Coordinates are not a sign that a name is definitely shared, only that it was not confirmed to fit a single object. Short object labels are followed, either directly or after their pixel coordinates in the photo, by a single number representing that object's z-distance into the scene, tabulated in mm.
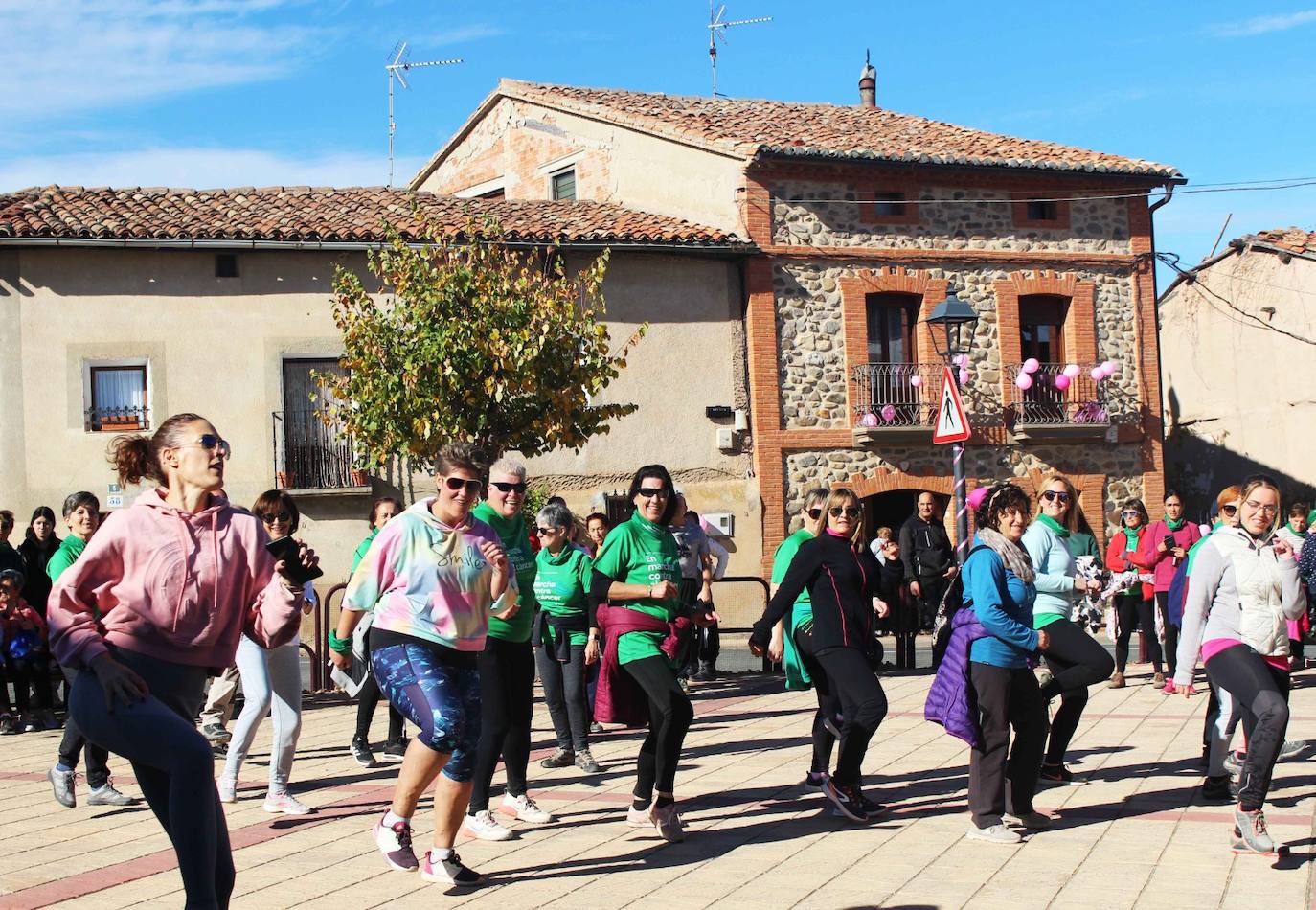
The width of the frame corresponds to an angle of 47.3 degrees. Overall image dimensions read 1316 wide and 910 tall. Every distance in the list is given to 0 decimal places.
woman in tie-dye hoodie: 5973
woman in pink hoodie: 4254
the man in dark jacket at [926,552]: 16406
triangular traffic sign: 12914
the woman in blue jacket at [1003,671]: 6906
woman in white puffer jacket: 6723
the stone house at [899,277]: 24047
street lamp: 12070
